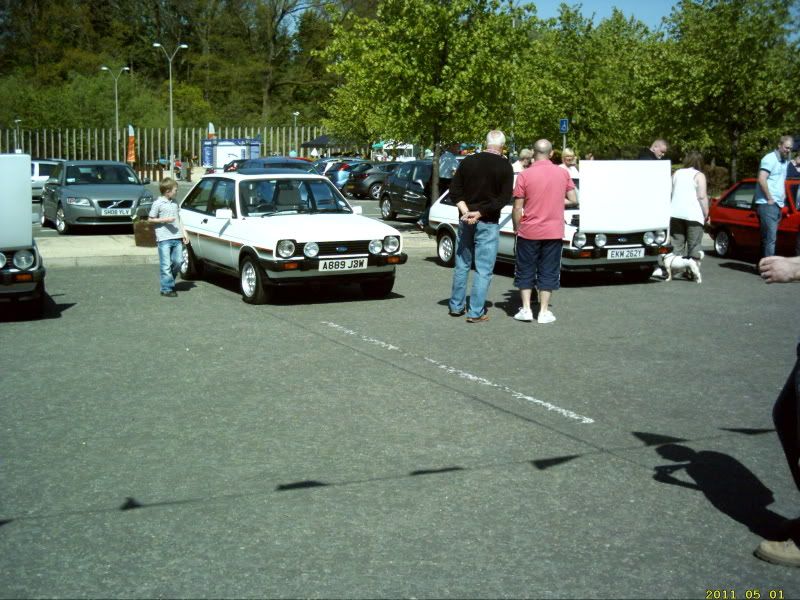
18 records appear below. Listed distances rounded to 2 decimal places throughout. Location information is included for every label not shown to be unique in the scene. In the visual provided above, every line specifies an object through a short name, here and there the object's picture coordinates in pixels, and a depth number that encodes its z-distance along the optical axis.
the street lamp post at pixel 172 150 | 57.87
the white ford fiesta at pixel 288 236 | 11.77
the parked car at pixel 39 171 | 33.44
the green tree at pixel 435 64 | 21.22
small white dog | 14.66
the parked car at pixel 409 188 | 26.27
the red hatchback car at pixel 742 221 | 16.73
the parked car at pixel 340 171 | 41.06
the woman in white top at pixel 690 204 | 14.30
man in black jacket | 10.81
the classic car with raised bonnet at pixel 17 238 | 10.62
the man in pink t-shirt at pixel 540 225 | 10.83
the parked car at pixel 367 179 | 39.78
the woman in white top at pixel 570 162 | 15.53
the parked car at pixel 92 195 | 21.91
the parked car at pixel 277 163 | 27.86
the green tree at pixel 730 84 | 29.16
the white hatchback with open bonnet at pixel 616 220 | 14.02
